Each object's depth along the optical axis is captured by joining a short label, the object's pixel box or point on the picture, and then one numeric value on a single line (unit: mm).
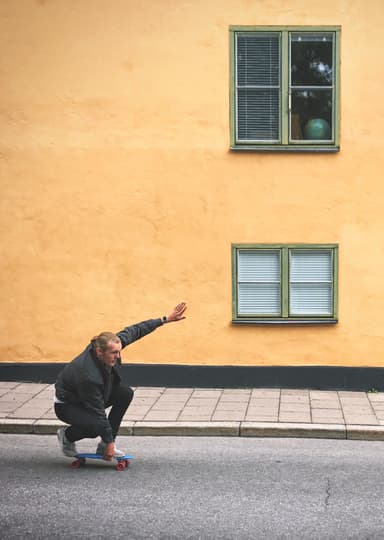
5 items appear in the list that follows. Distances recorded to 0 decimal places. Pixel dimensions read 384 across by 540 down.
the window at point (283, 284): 11172
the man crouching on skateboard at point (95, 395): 7246
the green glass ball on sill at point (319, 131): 11109
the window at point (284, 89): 11023
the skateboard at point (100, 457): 7586
